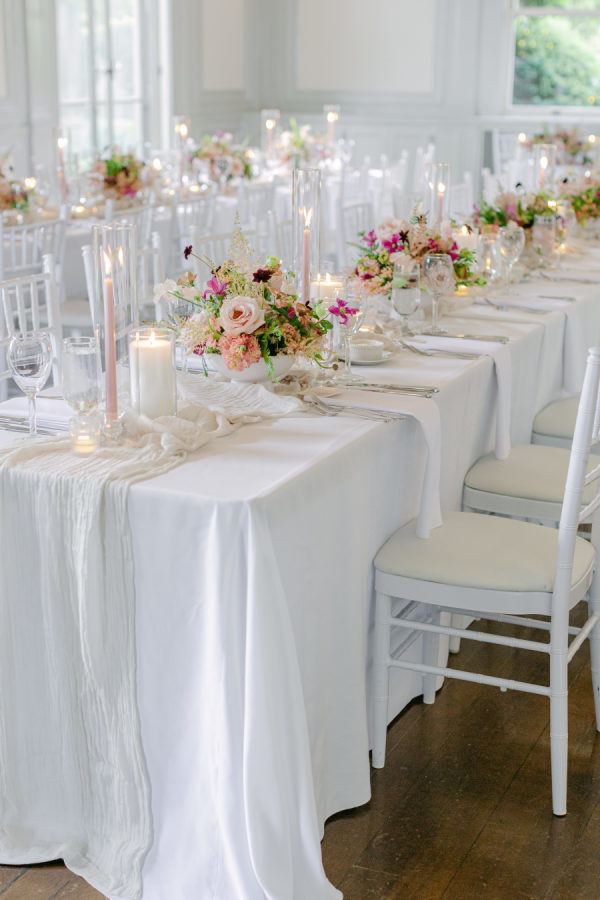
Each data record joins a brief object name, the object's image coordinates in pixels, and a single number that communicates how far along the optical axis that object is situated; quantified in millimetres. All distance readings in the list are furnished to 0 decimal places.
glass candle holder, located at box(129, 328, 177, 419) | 2264
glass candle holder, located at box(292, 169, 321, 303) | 2791
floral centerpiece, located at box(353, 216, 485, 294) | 3391
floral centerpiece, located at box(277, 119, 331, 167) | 8312
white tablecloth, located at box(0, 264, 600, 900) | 1957
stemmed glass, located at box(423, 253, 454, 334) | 3238
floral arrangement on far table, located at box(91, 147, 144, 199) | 6160
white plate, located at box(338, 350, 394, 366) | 2963
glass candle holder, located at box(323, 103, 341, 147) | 8511
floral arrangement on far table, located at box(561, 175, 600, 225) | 5383
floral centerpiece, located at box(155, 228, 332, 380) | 2451
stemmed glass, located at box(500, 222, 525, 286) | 3926
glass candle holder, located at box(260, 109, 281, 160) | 8359
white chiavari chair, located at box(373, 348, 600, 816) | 2398
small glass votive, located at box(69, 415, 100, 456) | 2174
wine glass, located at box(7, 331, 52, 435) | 2281
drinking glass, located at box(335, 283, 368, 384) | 2740
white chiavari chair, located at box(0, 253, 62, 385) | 2973
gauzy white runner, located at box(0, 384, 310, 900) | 2057
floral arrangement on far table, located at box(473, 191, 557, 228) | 4371
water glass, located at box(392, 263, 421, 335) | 3324
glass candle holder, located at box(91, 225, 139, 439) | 2148
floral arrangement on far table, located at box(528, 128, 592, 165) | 8109
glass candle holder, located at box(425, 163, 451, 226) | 4078
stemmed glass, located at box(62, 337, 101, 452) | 2197
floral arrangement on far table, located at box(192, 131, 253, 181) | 7367
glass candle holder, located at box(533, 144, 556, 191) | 5309
